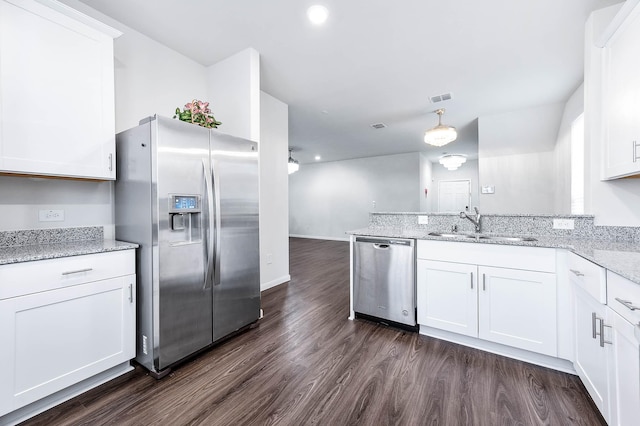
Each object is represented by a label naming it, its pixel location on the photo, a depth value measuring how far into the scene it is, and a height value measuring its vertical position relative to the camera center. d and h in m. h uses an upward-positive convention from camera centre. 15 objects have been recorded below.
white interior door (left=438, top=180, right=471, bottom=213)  8.75 +0.59
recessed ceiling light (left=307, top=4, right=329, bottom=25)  2.07 +1.60
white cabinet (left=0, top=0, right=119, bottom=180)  1.54 +0.78
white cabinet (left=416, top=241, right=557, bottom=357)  1.89 -0.65
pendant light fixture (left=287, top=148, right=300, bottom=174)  6.35 +1.13
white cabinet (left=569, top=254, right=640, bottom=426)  1.06 -0.61
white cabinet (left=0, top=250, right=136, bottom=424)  1.37 -0.66
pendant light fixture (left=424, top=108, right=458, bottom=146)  3.74 +1.10
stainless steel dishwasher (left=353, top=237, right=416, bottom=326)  2.42 -0.63
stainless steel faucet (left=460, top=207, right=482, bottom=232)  2.52 -0.07
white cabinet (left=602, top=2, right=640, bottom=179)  1.59 +0.73
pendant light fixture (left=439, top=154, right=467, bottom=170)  6.05 +1.21
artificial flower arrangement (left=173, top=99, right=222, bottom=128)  2.20 +0.83
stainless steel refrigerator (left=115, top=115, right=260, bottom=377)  1.81 -0.13
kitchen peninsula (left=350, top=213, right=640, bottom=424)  1.19 -0.54
